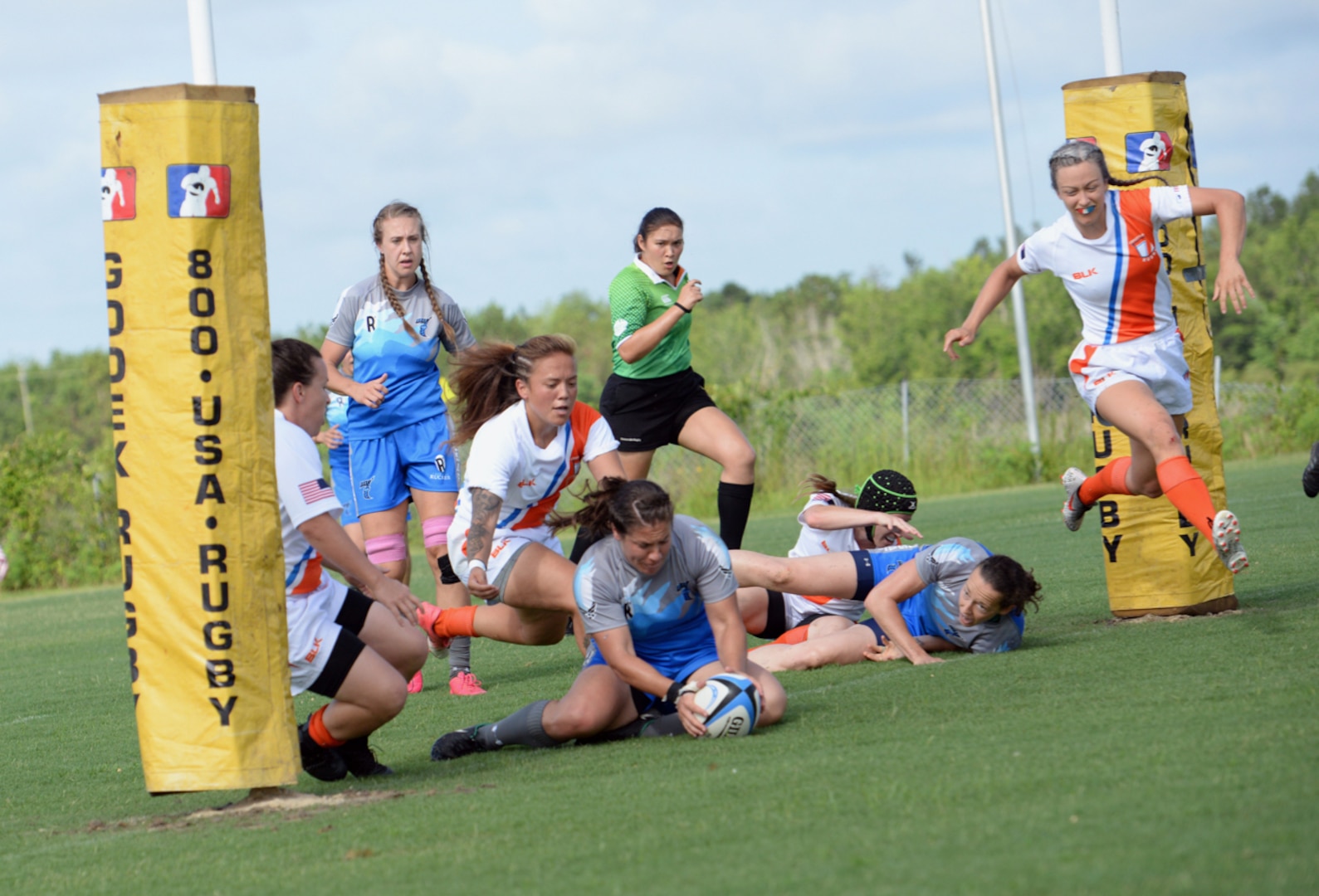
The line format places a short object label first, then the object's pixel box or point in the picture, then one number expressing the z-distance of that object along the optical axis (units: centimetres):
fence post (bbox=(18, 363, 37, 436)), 11525
